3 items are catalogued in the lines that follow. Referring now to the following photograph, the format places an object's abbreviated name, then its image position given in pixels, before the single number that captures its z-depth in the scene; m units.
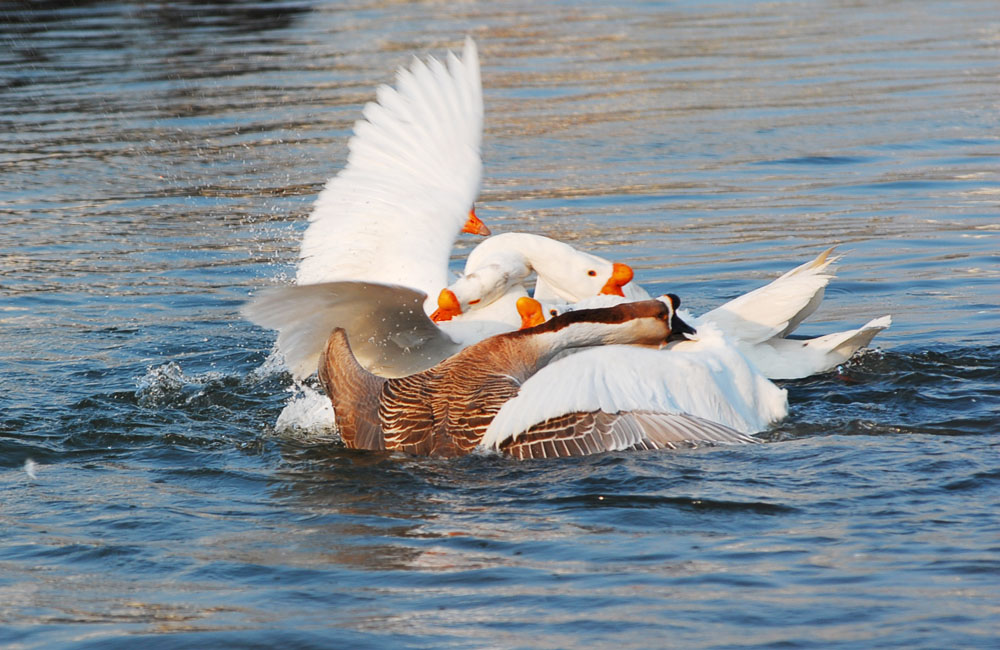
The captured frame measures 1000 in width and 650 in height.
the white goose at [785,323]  15.05
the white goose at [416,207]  16.42
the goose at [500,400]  12.27
